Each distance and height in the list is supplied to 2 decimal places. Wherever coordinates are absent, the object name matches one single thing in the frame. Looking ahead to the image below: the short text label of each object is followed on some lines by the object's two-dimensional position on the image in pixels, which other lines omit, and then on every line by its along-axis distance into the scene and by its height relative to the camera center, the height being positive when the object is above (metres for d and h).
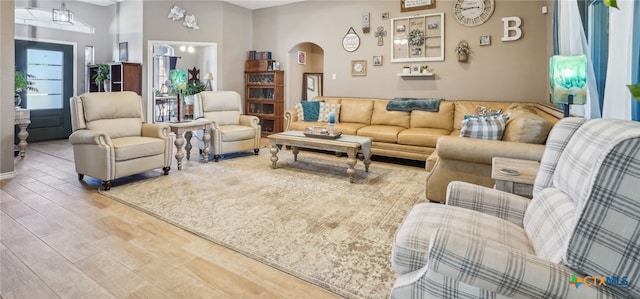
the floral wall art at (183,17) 6.88 +2.15
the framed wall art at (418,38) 5.68 +1.49
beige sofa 2.81 -0.05
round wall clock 5.27 +1.79
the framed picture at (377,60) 6.25 +1.20
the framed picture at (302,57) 7.65 +1.54
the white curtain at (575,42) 2.75 +0.81
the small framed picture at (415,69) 5.83 +0.99
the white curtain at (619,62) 1.97 +0.40
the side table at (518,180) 2.00 -0.28
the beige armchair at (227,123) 5.17 +0.06
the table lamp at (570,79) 2.57 +0.38
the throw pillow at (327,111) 6.13 +0.30
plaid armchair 0.94 -0.36
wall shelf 5.78 +0.89
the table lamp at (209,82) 7.32 +0.98
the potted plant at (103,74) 7.00 +1.02
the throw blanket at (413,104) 5.39 +0.38
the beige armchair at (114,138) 3.65 -0.14
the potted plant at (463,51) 5.43 +1.20
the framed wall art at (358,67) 6.44 +1.11
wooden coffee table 4.07 -0.19
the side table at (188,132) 4.61 -0.07
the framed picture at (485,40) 5.30 +1.34
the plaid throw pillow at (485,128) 2.99 +0.02
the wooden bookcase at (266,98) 7.42 +0.63
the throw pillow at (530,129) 2.78 +0.01
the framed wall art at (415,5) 5.67 +2.02
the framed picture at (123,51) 7.05 +1.50
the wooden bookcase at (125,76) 6.60 +0.94
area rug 2.15 -0.72
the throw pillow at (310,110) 6.16 +0.31
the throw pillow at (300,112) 6.17 +0.27
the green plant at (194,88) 7.73 +0.86
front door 6.60 +0.77
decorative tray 4.40 -0.09
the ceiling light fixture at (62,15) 6.21 +1.94
